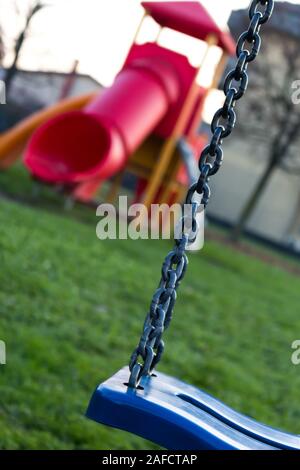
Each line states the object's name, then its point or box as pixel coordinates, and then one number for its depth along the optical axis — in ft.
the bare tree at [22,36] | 55.31
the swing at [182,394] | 5.11
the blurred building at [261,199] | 87.66
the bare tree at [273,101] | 59.72
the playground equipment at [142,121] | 32.71
